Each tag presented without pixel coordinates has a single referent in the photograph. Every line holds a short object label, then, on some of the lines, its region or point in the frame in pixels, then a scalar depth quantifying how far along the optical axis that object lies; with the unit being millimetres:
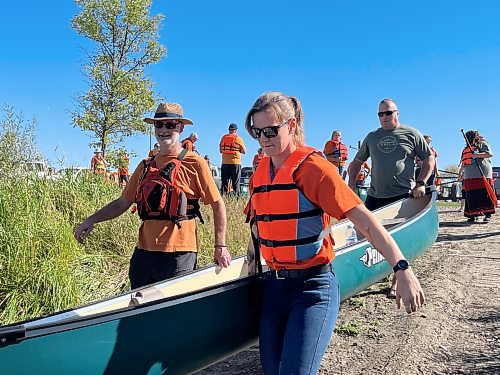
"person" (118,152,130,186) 16006
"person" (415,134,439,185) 6961
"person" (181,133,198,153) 10688
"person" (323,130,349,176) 13203
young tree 17250
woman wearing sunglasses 2217
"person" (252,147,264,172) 13398
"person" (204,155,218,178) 20439
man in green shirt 5223
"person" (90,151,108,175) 8484
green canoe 2047
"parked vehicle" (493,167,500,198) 20109
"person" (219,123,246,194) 11891
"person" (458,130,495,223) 9945
